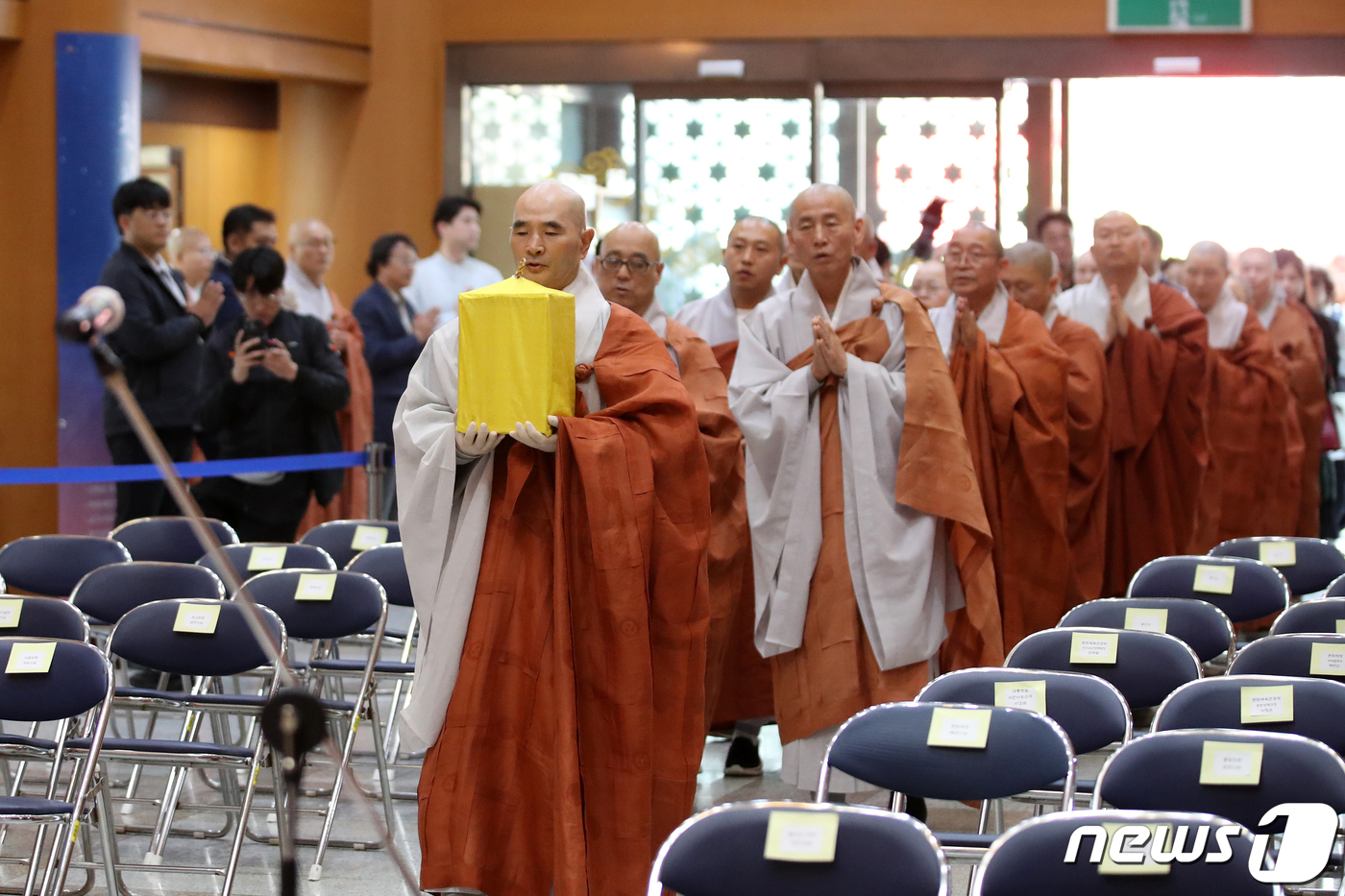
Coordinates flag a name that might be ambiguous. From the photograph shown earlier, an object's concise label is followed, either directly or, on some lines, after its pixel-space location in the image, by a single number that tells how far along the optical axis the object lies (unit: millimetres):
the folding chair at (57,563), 9647
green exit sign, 19391
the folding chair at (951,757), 5556
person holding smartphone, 11286
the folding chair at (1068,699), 6048
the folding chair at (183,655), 7366
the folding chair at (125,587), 8622
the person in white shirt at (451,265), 16085
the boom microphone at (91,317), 3435
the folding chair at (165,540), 10261
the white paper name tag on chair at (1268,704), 5953
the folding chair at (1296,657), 6818
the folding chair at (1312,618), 7750
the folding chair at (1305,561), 9940
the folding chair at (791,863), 4394
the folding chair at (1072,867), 4332
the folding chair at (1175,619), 7673
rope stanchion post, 12500
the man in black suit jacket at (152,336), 11537
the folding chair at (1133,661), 6822
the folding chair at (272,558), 9431
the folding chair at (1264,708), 5943
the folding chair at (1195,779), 5197
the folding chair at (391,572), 9263
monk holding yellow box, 5967
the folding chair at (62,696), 6672
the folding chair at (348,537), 10407
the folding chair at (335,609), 8329
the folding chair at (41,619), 7610
